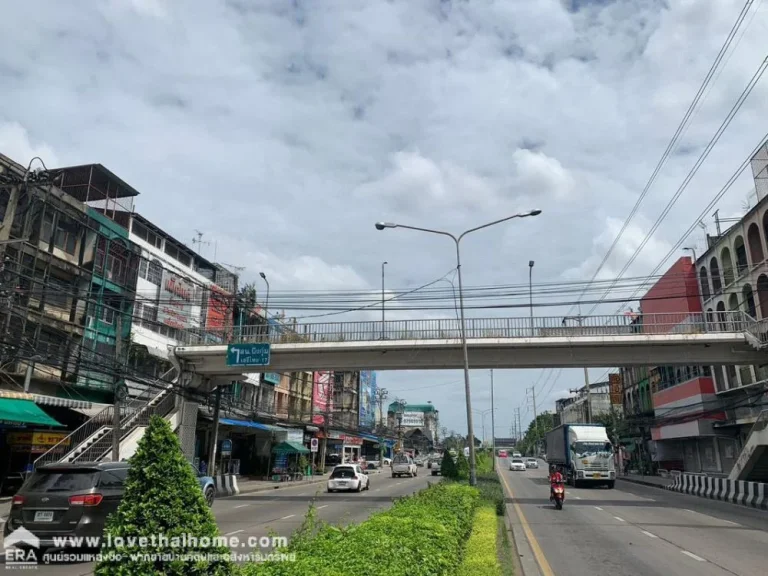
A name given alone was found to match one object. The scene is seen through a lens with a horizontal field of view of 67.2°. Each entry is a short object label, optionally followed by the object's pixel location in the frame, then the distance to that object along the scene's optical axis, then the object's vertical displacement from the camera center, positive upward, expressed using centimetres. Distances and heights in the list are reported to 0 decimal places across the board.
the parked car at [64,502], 963 -99
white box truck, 3178 -43
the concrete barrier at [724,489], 2166 -176
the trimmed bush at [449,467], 2895 -109
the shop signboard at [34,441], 2162 +3
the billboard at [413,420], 12794 +543
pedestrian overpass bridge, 2425 +417
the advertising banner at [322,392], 5603 +533
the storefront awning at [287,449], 4022 -33
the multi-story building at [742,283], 3244 +965
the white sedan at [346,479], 3039 -176
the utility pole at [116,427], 1972 +51
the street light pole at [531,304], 2391 +571
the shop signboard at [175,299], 3325 +822
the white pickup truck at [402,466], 4912 -173
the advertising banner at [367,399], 7738 +616
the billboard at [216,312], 3834 +867
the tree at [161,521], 420 -58
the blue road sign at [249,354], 2527 +379
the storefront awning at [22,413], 1822 +90
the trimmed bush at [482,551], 718 -153
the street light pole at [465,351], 2028 +338
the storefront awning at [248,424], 3350 +115
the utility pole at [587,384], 4925 +516
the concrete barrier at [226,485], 2677 -191
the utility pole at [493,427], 6568 +216
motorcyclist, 2023 -113
